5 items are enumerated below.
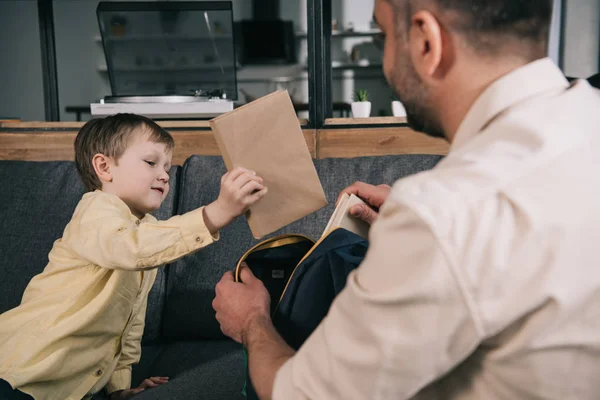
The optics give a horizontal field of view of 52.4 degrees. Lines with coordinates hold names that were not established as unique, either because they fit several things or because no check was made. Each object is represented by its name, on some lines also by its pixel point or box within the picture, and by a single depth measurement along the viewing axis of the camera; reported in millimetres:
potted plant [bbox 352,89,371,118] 2587
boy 1278
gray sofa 1776
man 573
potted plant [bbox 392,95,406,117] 2565
